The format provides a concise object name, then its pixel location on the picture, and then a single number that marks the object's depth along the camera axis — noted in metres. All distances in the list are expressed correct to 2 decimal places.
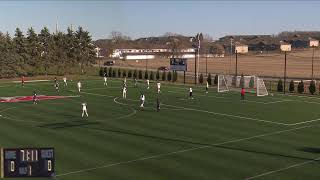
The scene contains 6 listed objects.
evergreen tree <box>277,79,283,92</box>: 56.88
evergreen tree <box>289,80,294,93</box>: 56.06
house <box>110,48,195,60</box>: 170.75
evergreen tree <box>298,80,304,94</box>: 54.72
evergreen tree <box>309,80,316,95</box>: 53.80
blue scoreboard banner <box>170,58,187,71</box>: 68.75
